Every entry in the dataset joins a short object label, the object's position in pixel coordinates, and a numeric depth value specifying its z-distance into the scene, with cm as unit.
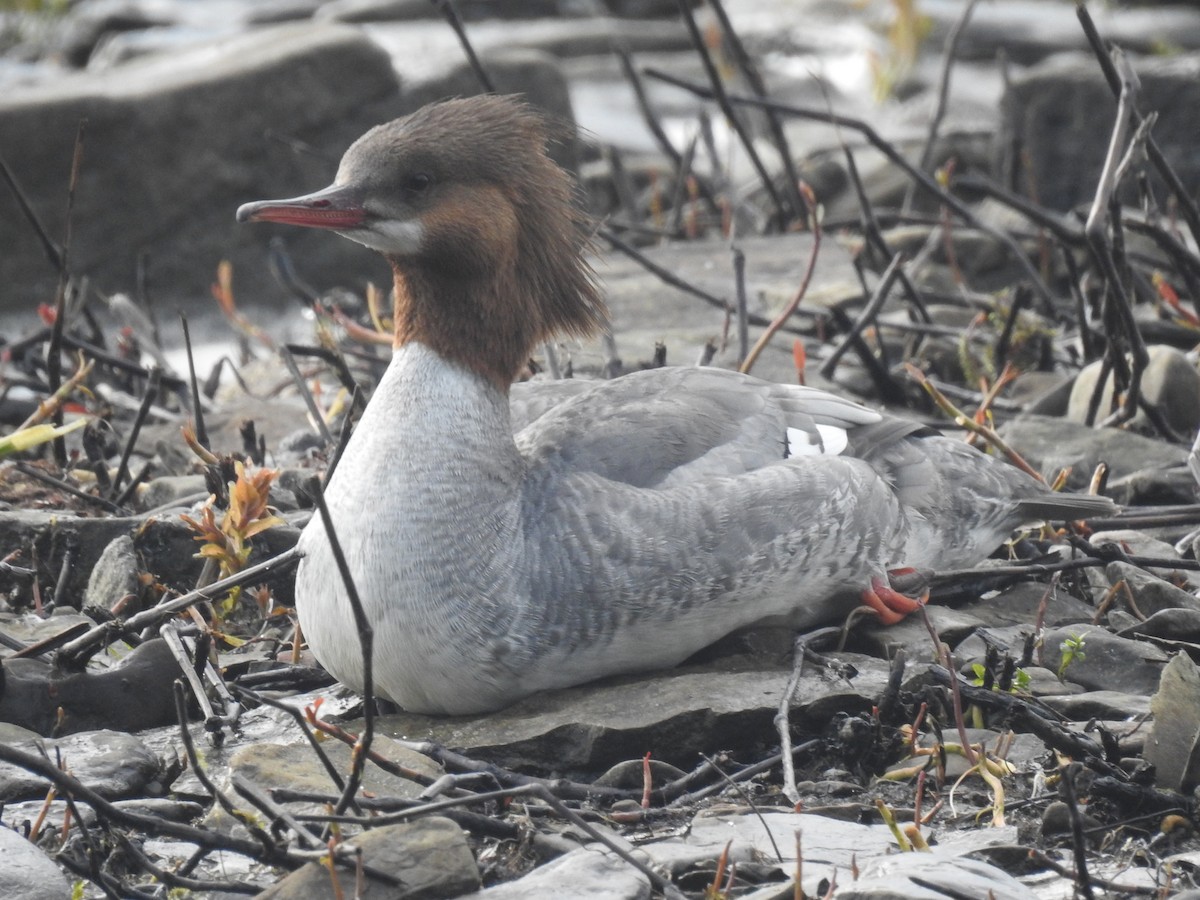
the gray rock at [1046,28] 2656
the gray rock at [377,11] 2816
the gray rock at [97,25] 3014
